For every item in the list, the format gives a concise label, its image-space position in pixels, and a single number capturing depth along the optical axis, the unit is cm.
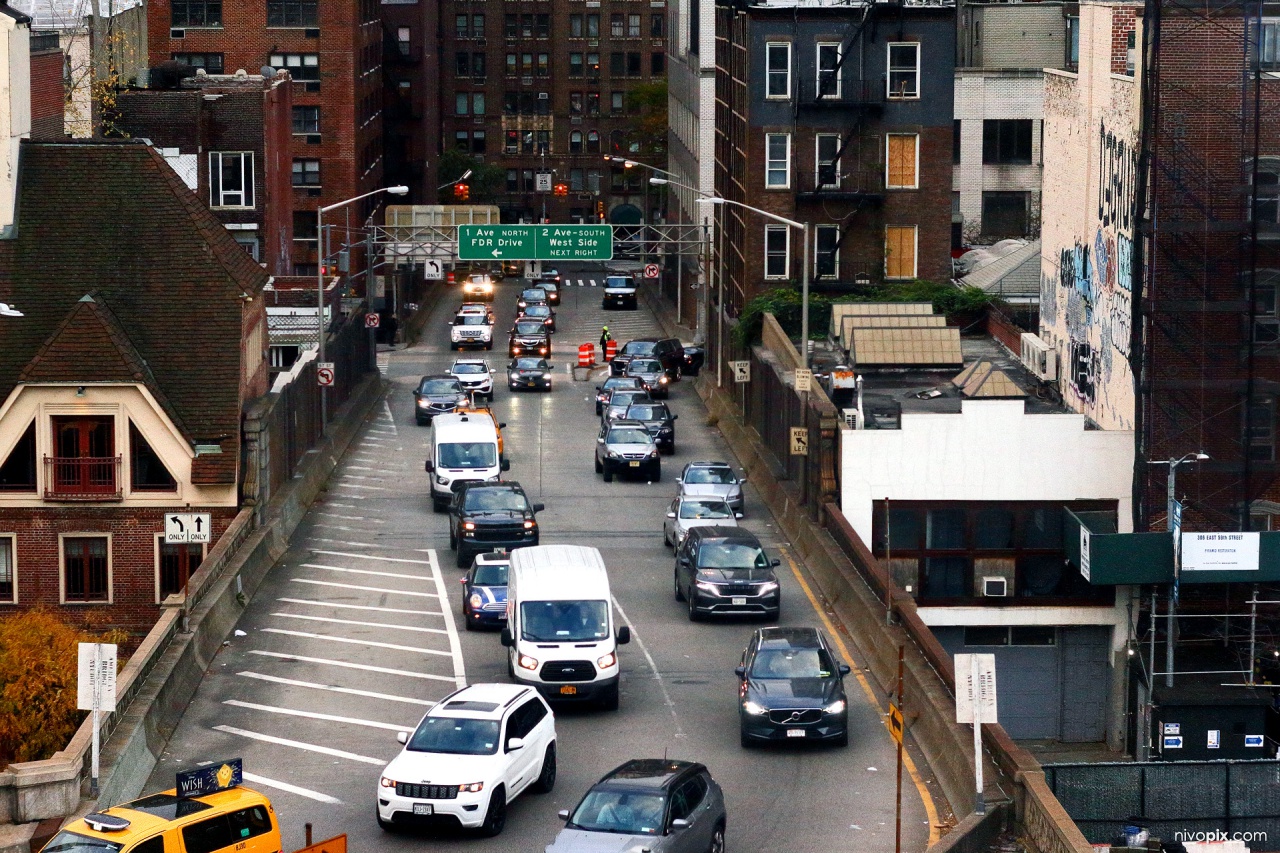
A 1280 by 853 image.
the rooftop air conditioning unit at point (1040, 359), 6594
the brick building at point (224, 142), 7962
